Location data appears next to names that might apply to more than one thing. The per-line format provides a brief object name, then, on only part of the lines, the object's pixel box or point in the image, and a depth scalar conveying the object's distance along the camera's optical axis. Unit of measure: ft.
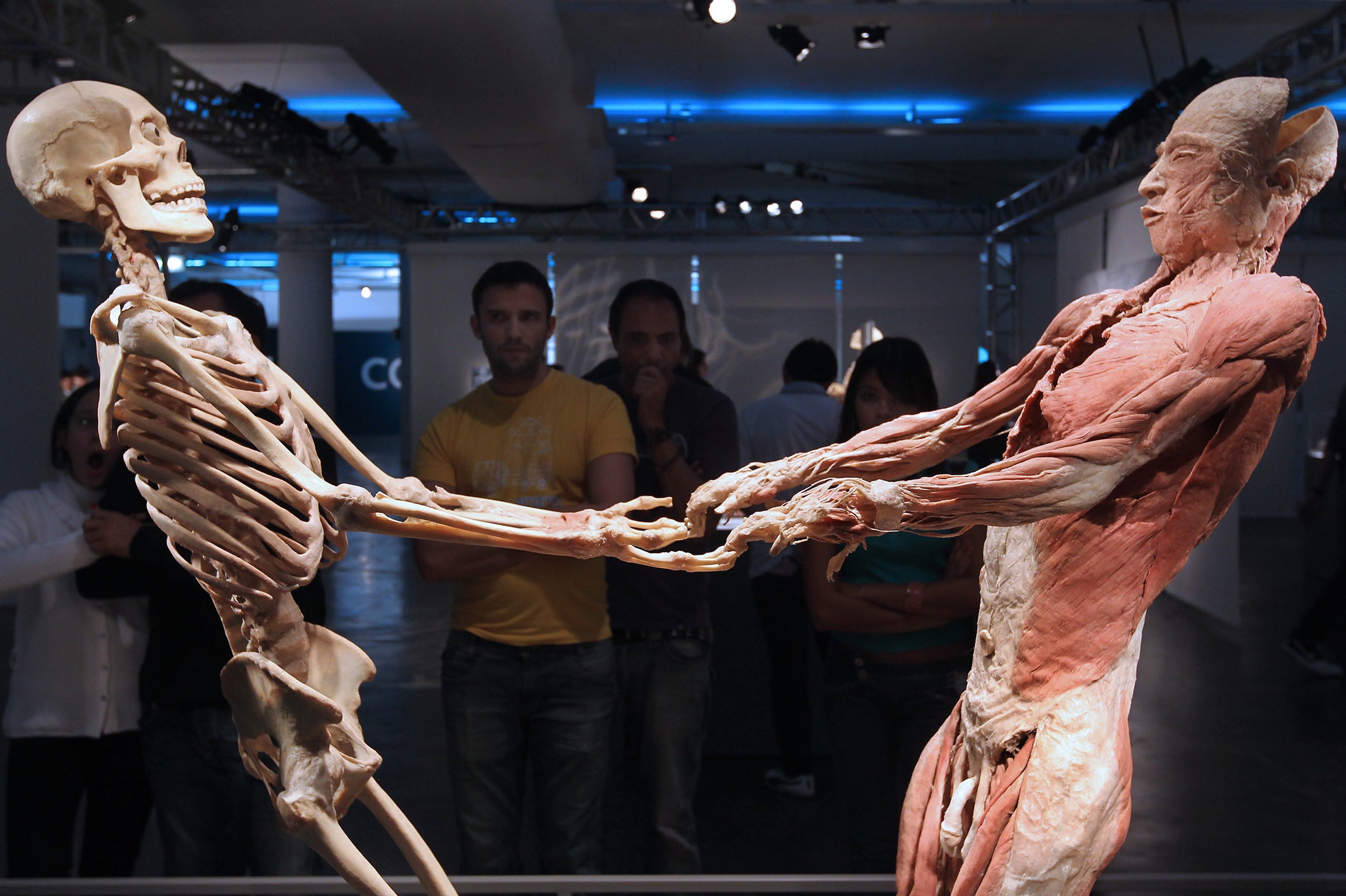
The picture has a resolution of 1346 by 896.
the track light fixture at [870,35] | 21.67
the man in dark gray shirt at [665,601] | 9.79
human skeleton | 4.84
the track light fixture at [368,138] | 32.19
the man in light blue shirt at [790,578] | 14.16
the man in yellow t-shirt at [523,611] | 8.96
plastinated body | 4.70
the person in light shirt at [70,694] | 9.24
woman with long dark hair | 9.14
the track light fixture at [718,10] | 18.11
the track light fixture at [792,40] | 22.13
